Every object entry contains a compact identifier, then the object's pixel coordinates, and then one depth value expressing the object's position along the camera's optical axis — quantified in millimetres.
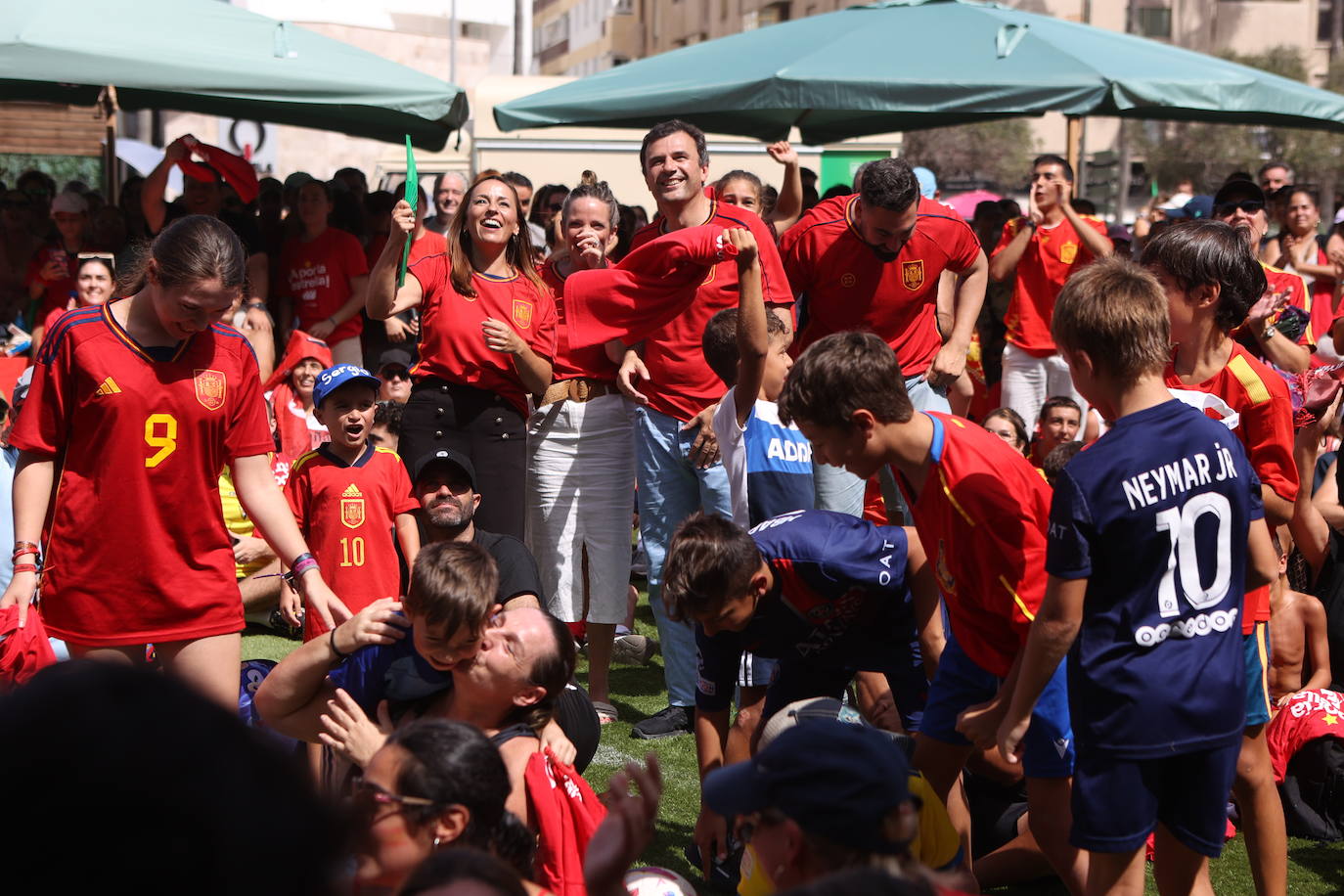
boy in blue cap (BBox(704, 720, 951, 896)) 2027
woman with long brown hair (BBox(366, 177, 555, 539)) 5758
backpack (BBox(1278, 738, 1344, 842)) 4684
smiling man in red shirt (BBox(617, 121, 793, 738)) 5406
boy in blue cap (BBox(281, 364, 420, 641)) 5266
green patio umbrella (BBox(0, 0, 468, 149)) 7770
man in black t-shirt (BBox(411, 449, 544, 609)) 5348
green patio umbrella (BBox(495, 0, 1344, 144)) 8531
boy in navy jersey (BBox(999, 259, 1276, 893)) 2834
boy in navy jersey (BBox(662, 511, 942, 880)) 3502
